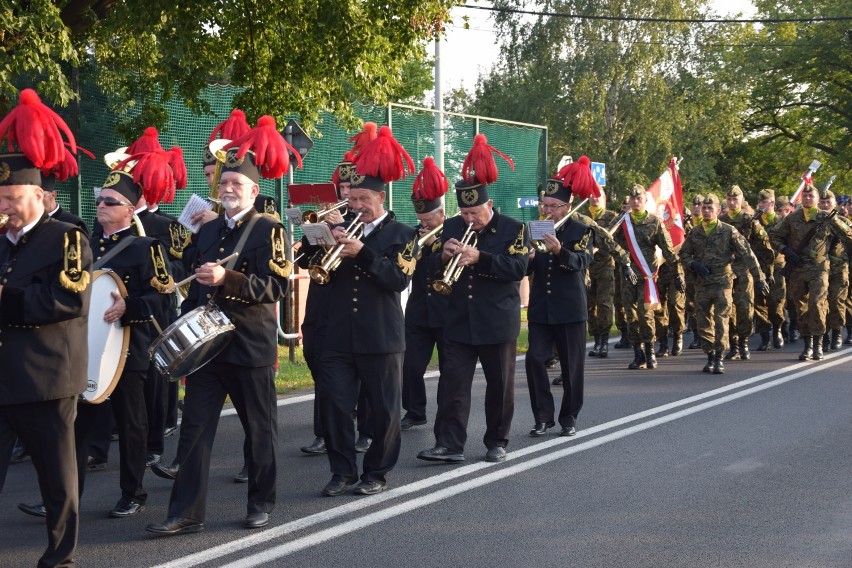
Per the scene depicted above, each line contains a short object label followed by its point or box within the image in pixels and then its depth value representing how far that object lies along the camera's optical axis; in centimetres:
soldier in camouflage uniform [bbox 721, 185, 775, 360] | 1534
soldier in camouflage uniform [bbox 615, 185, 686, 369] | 1441
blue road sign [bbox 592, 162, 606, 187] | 2070
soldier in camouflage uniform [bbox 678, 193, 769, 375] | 1413
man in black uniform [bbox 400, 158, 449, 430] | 1022
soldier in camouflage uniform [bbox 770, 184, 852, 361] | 1595
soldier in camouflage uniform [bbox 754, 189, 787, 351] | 1680
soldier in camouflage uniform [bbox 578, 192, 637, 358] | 1567
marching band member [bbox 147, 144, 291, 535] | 650
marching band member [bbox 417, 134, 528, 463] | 853
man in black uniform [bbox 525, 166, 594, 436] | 975
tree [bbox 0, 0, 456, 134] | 1440
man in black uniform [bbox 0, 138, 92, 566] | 541
